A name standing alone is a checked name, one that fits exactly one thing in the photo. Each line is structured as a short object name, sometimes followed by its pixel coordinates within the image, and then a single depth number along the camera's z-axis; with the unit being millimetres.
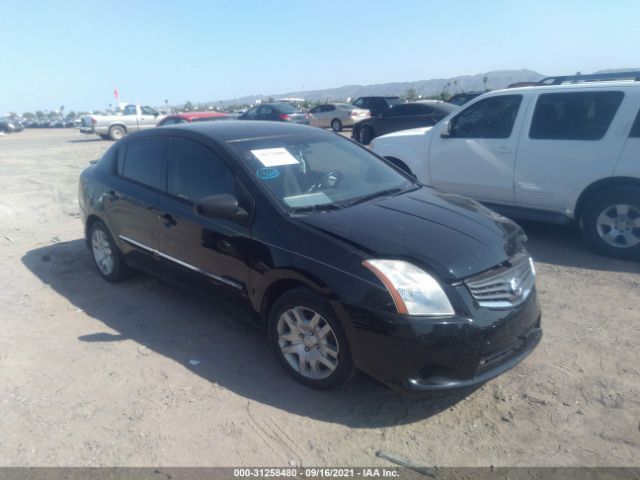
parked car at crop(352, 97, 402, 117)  25734
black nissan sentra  2932
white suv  5449
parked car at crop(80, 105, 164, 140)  24828
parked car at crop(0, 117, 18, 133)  43312
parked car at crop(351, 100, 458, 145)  14680
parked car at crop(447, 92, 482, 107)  20000
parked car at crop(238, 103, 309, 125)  22656
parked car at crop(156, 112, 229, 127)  15580
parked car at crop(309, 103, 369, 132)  24922
